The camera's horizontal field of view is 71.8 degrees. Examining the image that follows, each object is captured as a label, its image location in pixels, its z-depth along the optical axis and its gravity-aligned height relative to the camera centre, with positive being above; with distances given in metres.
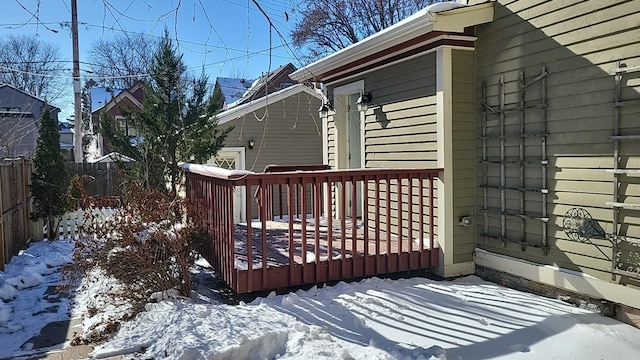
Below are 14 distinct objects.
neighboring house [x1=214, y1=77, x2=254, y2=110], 22.09 +4.06
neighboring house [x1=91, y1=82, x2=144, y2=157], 21.77 +4.00
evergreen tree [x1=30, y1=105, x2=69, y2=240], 7.85 -0.10
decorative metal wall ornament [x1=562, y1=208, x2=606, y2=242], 3.70 -0.49
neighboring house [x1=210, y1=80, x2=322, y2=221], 11.34 +1.00
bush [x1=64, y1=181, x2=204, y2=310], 3.91 -0.69
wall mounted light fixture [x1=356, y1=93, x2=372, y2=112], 6.03 +0.96
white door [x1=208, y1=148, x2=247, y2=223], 11.20 +0.29
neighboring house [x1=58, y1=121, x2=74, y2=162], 29.85 +2.63
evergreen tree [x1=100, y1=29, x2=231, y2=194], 8.40 +0.85
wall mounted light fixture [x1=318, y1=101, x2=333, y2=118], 7.09 +1.02
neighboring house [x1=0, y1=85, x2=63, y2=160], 15.50 +2.61
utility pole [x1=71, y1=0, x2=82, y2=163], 11.95 +1.39
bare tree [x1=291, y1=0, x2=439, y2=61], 14.83 +5.65
